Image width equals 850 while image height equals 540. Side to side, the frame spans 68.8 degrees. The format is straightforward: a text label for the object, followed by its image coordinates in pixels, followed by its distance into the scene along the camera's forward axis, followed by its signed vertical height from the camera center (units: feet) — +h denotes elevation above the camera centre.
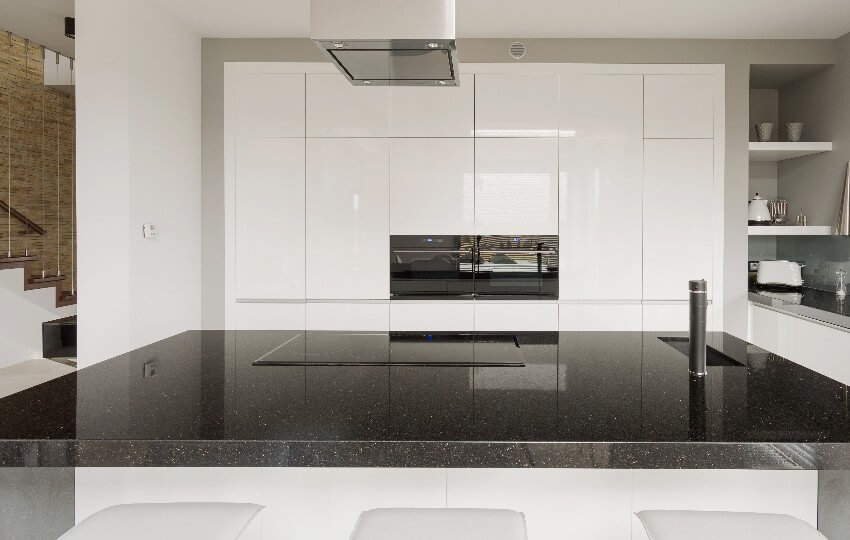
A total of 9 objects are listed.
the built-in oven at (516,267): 12.35 -0.26
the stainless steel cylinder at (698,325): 4.90 -0.56
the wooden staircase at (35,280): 16.02 -0.75
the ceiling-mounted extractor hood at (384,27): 5.46 +2.01
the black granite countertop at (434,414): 3.40 -1.01
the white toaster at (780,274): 12.59 -0.40
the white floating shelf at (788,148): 12.10 +2.09
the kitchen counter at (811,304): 9.57 -0.85
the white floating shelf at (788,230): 12.18 +0.48
